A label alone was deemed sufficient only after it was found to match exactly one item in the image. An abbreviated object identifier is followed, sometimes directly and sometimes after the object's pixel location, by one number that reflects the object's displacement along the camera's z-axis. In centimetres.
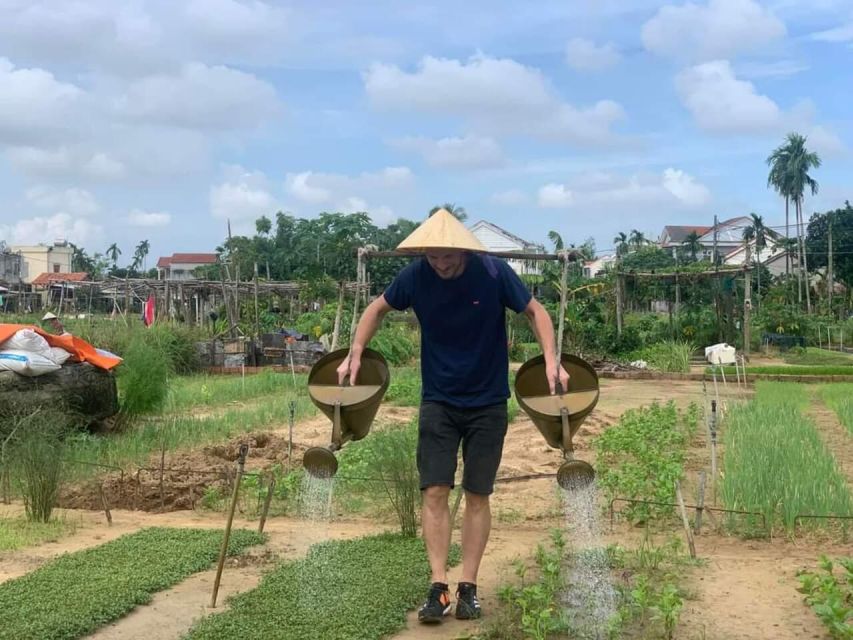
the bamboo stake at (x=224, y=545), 336
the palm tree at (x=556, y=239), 2878
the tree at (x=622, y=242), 6140
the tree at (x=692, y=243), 4856
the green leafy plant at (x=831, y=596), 292
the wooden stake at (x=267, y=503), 439
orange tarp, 764
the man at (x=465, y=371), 337
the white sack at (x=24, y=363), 746
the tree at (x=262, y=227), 5788
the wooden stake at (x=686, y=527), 409
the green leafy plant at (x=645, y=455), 498
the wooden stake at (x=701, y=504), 464
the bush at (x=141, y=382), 873
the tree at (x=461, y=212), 4224
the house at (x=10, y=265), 4816
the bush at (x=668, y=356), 1712
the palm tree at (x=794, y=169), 4916
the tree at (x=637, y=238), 6203
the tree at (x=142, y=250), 7655
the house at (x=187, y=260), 8862
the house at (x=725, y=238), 5938
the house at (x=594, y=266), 6379
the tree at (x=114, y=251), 7588
